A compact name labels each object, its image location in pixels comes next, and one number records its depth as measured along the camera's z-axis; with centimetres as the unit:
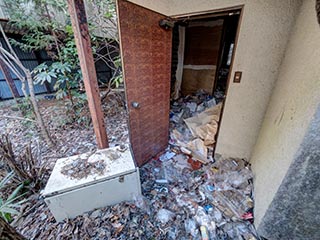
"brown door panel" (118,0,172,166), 138
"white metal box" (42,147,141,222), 121
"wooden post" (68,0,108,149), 114
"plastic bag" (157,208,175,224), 140
